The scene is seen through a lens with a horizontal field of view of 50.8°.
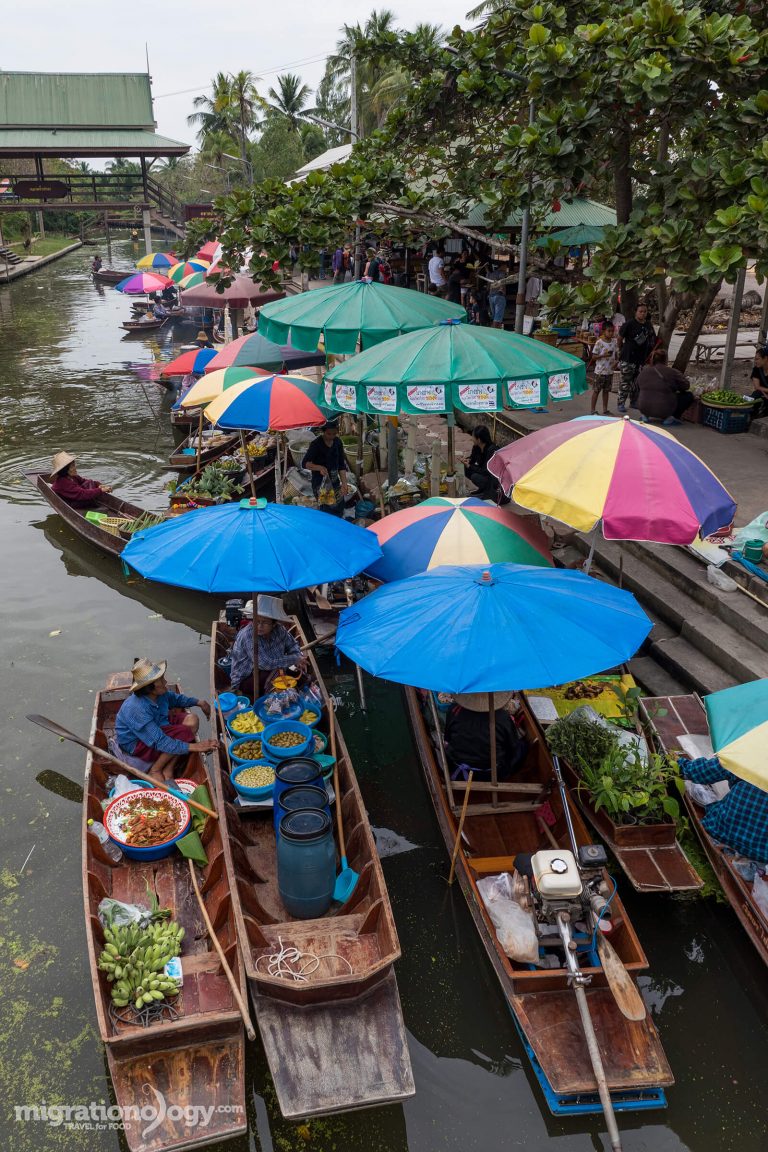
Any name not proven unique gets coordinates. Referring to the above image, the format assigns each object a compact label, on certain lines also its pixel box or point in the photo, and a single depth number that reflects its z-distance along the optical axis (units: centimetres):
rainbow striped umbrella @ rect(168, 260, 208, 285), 2841
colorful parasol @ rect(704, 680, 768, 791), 446
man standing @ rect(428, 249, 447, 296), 1862
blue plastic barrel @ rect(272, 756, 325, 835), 576
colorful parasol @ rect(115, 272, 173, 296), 2891
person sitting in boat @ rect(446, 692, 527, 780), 600
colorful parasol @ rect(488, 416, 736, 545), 611
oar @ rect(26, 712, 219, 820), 598
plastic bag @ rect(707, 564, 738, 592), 816
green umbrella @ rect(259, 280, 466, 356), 918
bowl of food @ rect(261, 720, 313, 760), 640
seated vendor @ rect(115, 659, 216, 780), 651
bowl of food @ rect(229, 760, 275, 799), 622
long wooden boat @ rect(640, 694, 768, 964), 537
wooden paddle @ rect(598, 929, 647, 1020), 457
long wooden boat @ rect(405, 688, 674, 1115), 446
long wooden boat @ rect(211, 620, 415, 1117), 439
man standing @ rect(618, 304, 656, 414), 1368
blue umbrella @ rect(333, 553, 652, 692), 482
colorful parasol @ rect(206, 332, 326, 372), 1265
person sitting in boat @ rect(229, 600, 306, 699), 745
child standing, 1231
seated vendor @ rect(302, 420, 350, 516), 1080
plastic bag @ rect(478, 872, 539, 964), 487
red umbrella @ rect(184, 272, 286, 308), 1819
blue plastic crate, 1201
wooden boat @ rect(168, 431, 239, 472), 1520
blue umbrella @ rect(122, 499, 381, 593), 602
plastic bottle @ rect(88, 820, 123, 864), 590
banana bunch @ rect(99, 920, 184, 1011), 468
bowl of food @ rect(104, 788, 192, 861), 586
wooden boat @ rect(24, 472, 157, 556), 1209
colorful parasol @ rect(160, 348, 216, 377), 1630
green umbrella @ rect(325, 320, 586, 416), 737
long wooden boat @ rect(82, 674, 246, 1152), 423
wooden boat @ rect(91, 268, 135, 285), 3934
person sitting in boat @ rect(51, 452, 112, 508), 1288
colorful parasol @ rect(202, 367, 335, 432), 1053
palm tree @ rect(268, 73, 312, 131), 5356
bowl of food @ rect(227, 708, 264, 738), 686
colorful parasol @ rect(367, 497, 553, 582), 654
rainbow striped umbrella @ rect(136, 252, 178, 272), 3338
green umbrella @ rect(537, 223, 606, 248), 1611
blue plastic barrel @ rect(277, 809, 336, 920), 513
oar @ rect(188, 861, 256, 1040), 448
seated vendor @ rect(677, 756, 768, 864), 524
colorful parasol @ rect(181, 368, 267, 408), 1172
